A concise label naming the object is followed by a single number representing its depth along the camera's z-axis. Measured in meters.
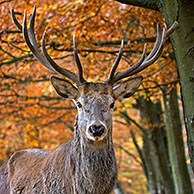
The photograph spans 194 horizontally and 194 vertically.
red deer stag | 9.39
